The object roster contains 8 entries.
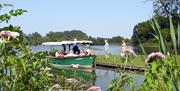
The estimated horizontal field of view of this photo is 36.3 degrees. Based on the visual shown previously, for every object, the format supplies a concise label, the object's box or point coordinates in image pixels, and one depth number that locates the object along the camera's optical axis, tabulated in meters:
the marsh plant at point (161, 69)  2.49
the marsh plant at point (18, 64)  2.81
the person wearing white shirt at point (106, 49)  23.44
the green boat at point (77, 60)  20.53
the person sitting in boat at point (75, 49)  21.51
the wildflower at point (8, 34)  2.80
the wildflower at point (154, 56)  2.67
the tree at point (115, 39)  88.01
